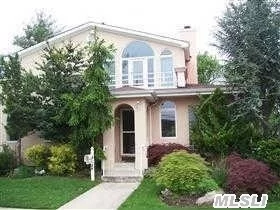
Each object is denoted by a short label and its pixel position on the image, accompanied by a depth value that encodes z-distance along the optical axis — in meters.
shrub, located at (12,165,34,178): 10.19
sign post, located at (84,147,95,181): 9.78
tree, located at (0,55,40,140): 10.52
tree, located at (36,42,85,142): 10.54
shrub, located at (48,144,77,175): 10.08
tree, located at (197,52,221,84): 26.36
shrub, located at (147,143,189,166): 10.48
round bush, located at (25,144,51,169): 10.57
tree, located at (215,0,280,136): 10.12
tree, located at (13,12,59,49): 23.44
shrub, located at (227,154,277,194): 7.63
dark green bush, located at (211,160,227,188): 8.41
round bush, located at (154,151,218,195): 7.58
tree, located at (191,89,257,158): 10.03
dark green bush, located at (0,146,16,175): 10.64
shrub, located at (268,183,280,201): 7.69
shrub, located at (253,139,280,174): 9.03
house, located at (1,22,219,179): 10.39
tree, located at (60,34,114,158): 9.86
